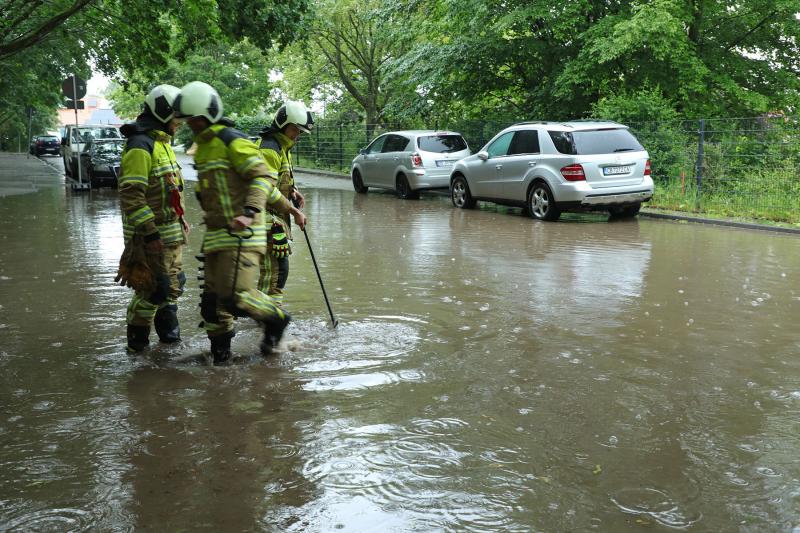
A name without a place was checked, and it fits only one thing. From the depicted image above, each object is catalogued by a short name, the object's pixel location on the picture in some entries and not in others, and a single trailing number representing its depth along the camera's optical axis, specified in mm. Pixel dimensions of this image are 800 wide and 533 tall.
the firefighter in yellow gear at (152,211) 6074
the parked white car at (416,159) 21391
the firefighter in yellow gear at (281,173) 6676
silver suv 15812
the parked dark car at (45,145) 58500
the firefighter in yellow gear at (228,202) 5609
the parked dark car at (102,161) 24109
